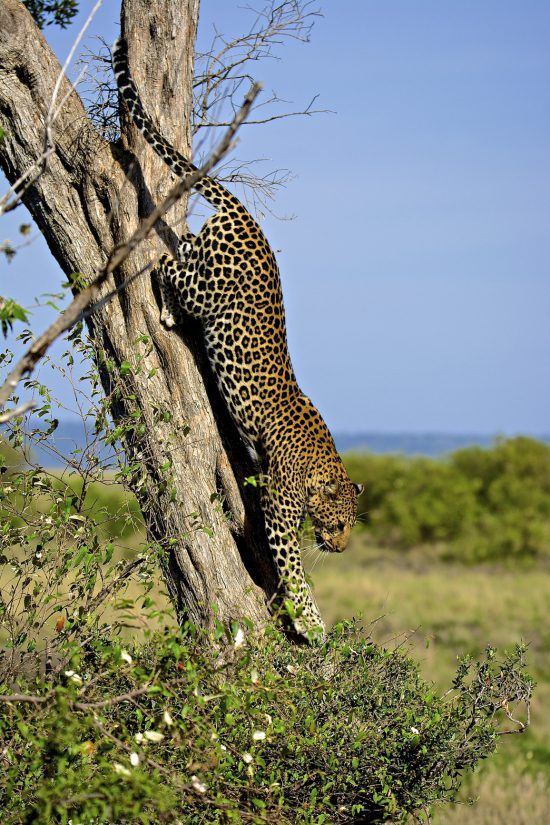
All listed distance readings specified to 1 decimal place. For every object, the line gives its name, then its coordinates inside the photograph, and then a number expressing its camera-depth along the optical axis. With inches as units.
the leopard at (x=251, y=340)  544.1
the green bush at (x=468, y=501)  2578.7
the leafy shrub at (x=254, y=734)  305.4
